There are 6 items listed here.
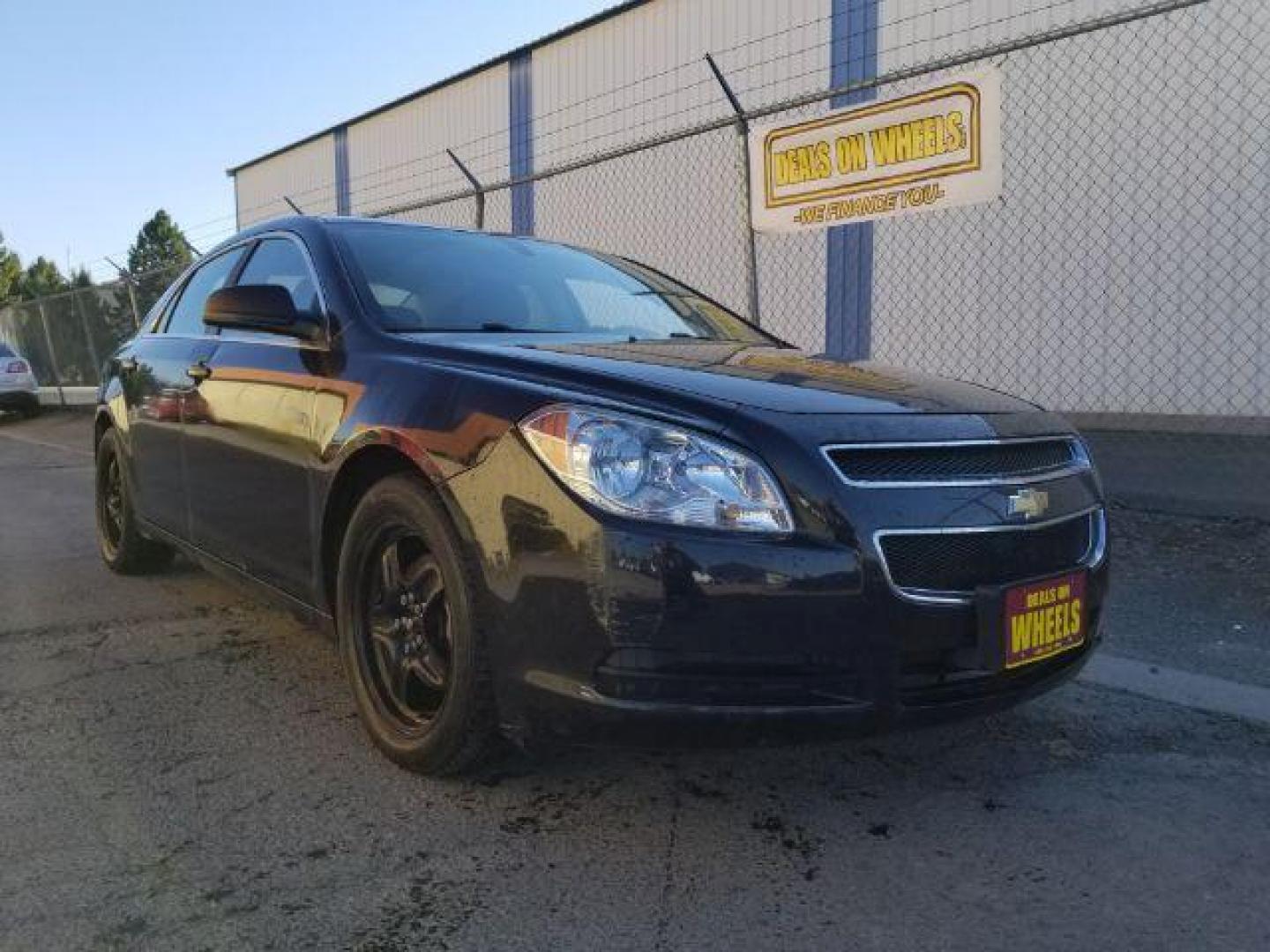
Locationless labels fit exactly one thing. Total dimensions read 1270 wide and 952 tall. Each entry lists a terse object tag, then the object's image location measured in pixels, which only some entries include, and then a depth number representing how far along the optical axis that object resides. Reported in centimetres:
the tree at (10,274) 5650
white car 1667
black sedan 231
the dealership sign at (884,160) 573
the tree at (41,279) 5861
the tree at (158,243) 7162
